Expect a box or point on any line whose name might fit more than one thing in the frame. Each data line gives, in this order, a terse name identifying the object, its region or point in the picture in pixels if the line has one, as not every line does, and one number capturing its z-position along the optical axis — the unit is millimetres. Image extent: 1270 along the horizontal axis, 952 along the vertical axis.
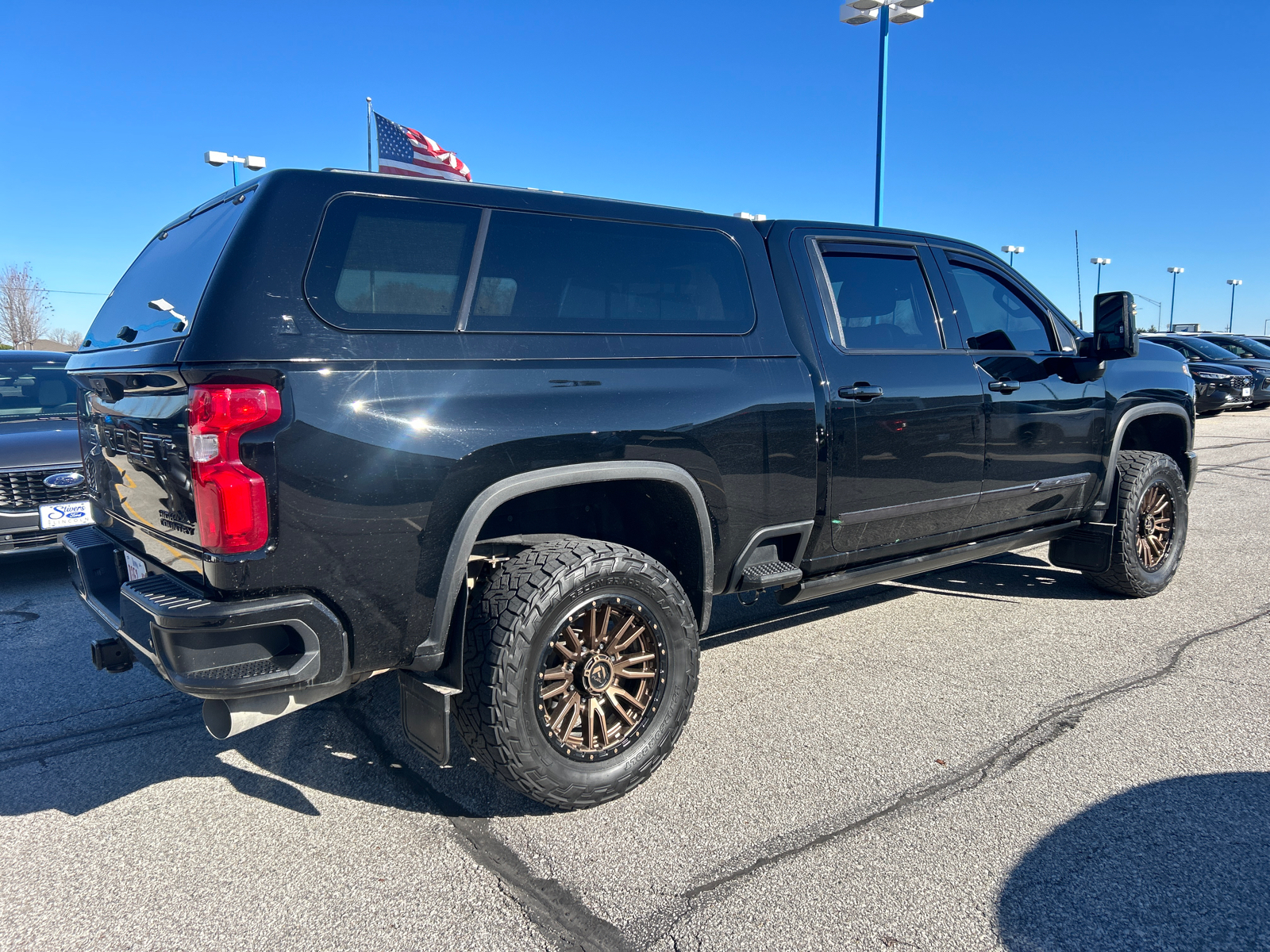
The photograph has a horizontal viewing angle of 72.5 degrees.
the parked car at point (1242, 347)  21969
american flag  8359
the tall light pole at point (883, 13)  12477
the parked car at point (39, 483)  5328
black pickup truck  2354
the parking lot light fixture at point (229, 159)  15383
